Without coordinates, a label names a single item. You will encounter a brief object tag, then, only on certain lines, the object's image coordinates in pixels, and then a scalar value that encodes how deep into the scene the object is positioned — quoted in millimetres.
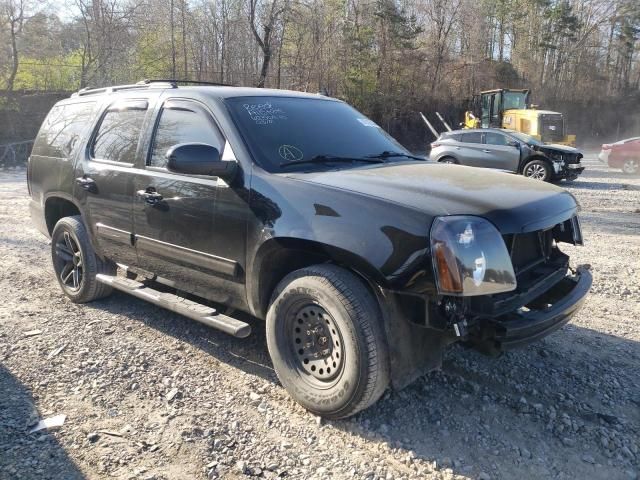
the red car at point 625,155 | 19266
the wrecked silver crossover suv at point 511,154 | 15031
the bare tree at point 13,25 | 24219
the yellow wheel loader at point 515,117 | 21781
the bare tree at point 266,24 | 28344
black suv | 2836
